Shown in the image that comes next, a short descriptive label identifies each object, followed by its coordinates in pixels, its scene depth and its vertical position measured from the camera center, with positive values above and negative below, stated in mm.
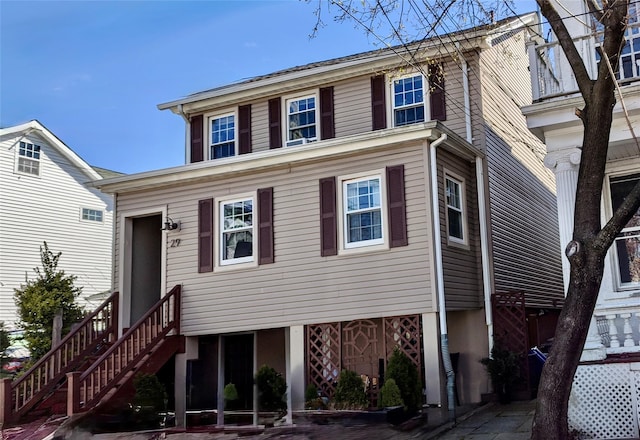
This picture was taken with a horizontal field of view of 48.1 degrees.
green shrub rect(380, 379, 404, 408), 10727 -815
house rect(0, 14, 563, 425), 12234 +1988
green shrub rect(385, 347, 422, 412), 11094 -588
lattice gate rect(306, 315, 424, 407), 12242 -95
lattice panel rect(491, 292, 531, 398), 12906 +260
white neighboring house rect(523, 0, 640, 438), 8703 +1798
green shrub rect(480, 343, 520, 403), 12396 -564
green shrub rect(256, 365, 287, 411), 12492 -788
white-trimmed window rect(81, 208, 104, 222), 25156 +4688
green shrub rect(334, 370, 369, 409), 11406 -806
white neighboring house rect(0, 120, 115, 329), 22391 +4464
